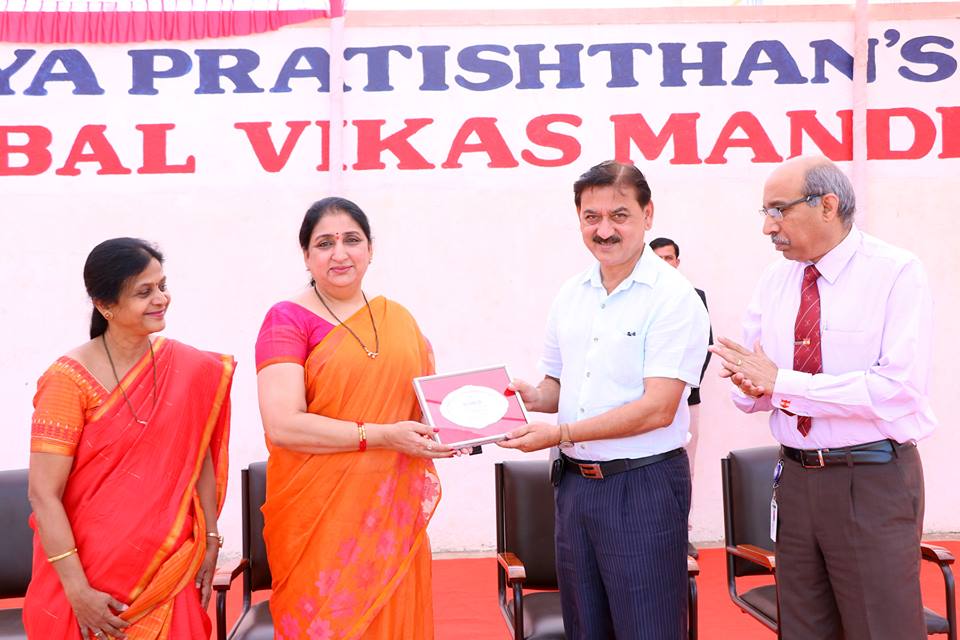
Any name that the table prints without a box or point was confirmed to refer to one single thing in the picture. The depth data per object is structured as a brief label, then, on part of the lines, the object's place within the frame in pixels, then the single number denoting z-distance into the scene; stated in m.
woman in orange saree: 2.23
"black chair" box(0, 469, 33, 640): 2.88
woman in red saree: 2.10
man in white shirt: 2.20
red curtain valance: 4.70
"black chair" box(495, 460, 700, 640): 2.92
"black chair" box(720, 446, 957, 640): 2.95
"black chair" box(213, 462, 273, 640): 2.59
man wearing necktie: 2.12
